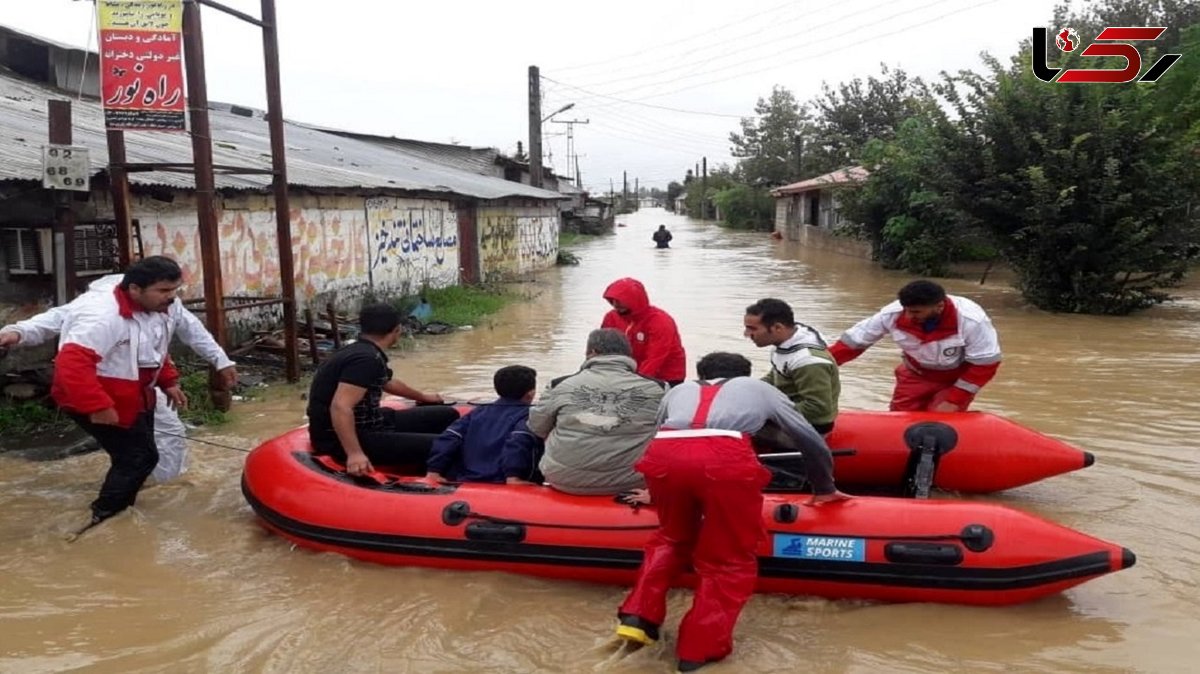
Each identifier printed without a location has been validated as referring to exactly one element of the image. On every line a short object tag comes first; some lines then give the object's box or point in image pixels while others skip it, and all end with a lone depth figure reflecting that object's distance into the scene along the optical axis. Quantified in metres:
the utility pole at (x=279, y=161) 8.12
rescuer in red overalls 3.54
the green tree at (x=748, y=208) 51.78
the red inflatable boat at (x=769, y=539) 3.99
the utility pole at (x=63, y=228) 6.70
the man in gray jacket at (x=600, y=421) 4.29
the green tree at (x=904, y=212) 19.32
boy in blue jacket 4.77
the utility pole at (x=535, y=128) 27.78
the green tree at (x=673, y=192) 118.88
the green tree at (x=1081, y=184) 13.11
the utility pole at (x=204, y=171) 7.25
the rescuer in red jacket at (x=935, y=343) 5.52
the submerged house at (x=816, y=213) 27.50
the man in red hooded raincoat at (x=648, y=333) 5.73
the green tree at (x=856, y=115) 43.41
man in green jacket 4.82
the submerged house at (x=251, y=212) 7.47
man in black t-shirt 4.75
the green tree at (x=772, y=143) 54.67
